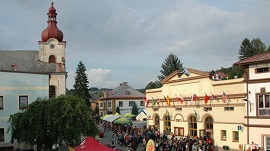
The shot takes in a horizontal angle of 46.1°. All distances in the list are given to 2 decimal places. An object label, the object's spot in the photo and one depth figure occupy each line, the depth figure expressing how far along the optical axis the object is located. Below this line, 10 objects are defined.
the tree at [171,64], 74.42
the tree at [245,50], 80.81
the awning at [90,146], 16.38
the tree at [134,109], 70.88
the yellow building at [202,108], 27.03
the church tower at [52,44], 52.91
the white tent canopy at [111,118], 41.47
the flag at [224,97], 27.74
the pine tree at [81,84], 73.63
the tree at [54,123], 20.83
